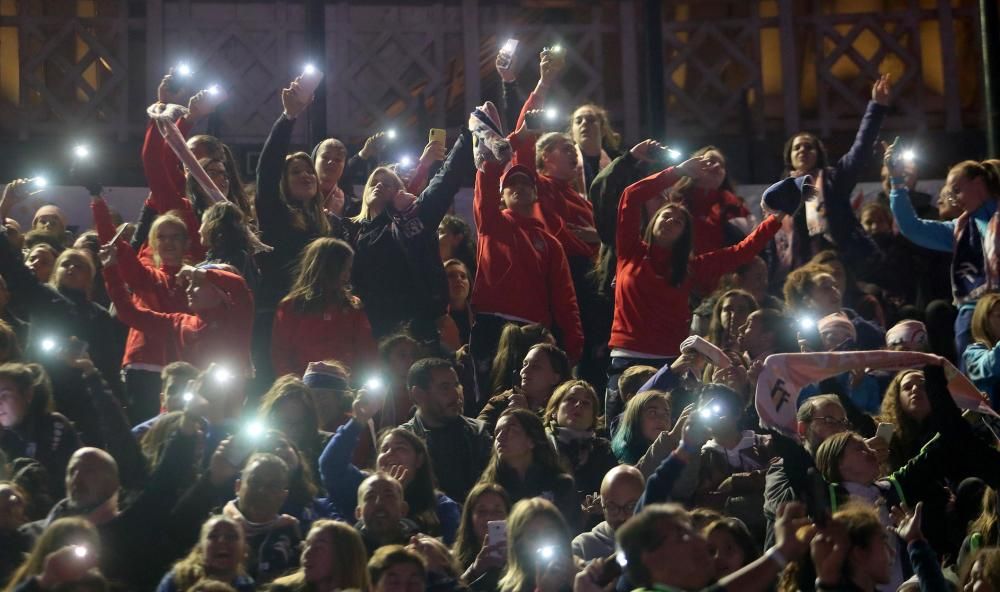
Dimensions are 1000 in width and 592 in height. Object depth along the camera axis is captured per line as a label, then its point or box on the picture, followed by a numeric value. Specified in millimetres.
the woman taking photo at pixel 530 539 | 15936
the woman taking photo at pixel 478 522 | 16766
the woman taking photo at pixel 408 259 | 21641
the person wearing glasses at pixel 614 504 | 16922
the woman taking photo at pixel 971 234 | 22250
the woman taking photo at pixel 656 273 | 21469
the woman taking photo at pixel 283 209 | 21328
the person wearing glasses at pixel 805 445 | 16922
